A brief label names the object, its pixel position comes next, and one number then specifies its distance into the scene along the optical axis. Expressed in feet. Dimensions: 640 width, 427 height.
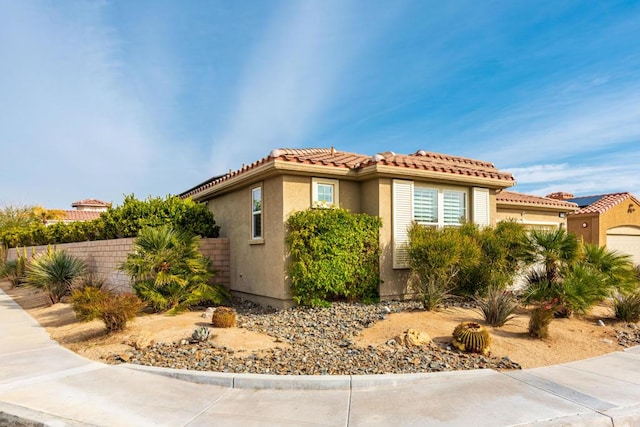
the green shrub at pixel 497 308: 27.43
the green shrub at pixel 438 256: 33.35
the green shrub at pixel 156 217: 42.32
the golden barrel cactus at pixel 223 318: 28.04
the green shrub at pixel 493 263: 36.60
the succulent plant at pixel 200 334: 24.98
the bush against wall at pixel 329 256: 33.27
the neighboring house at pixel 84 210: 129.70
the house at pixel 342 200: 35.19
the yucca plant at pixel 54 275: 44.01
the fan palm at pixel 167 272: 34.83
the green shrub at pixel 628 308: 30.01
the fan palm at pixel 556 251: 33.68
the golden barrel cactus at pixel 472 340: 22.48
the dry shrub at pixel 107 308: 27.20
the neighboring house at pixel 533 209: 55.07
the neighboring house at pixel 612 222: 72.84
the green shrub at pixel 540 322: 25.14
